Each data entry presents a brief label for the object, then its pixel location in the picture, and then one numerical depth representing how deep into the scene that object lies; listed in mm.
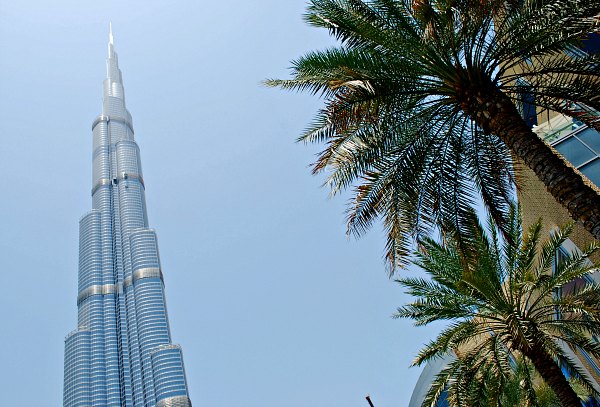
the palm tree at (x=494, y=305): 13336
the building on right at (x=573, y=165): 19677
